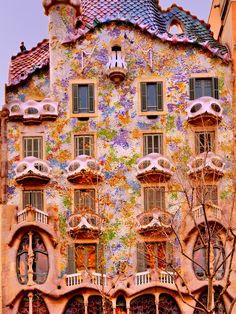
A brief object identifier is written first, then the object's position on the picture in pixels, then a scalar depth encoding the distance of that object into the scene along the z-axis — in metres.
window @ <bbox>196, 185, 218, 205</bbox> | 38.44
